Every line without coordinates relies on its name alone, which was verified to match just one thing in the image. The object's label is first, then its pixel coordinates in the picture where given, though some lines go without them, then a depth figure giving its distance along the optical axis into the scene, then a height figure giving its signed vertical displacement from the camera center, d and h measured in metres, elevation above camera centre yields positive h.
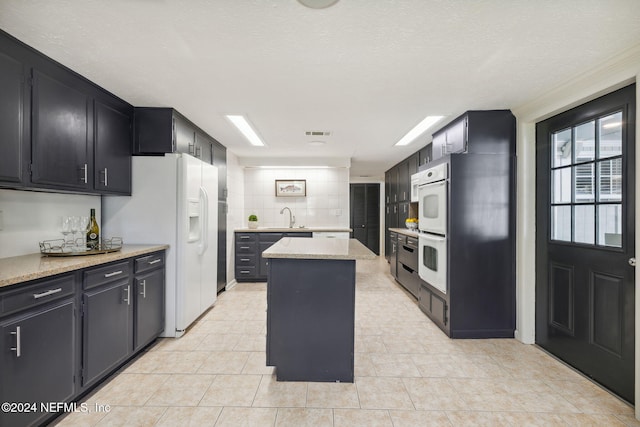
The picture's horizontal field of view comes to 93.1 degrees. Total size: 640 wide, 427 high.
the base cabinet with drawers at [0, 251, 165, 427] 1.48 -0.72
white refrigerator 2.93 -0.02
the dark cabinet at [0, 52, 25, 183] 1.72 +0.55
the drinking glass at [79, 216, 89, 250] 2.33 -0.09
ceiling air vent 3.82 +1.05
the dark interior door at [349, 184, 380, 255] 8.76 +0.03
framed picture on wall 5.88 +0.52
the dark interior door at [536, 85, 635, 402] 1.99 -0.18
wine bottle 2.47 -0.16
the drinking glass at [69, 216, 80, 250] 2.28 -0.08
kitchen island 2.20 -0.76
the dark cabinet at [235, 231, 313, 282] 5.13 -0.67
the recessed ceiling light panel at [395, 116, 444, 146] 3.30 +1.04
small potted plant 5.46 -0.13
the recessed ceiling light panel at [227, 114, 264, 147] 3.34 +1.06
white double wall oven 3.06 -0.12
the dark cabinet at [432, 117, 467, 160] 3.06 +0.84
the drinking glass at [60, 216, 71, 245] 2.24 -0.09
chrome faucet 5.84 -0.08
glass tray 2.12 -0.27
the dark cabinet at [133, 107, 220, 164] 2.99 +0.82
